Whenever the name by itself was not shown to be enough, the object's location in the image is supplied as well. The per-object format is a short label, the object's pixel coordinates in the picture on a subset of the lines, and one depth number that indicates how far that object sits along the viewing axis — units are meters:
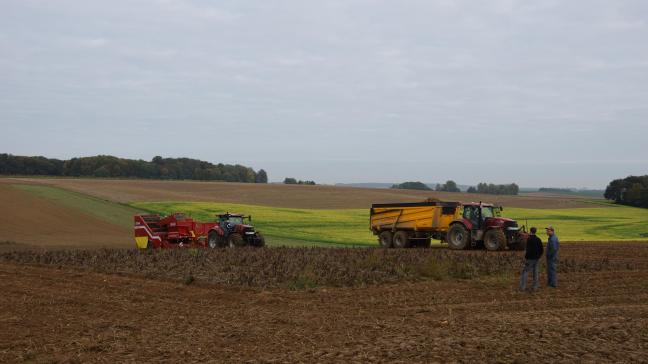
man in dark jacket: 16.52
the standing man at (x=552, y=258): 16.98
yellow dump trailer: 28.31
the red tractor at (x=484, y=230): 26.16
